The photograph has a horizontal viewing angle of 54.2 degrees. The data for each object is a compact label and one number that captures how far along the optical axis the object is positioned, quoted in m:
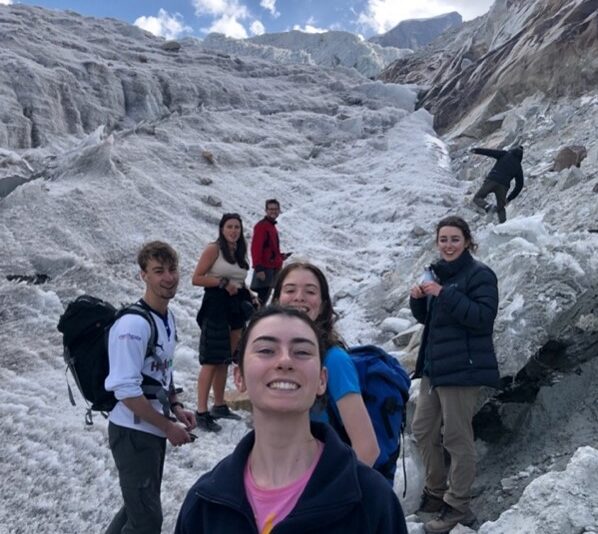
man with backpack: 3.32
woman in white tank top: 5.70
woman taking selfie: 1.67
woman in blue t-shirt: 2.58
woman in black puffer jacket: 4.02
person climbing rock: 10.41
